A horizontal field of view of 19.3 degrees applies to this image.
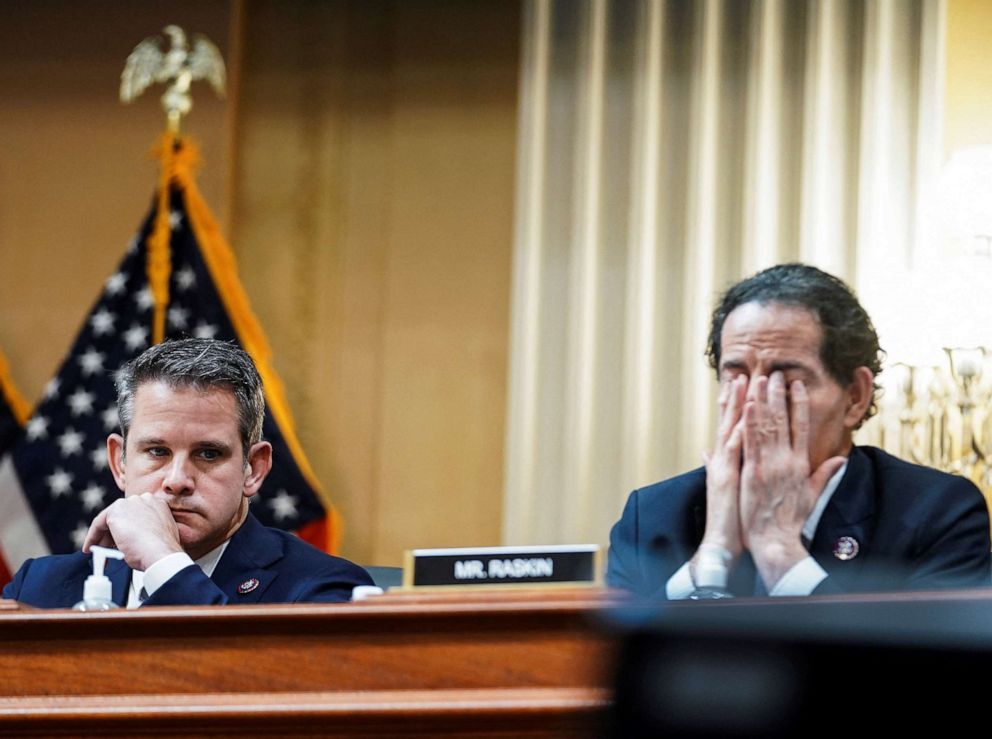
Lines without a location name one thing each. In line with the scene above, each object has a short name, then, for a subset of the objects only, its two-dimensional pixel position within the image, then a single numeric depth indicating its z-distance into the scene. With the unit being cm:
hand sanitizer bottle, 437
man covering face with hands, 502
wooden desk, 345
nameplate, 364
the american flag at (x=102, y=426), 1083
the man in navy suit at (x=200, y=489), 507
